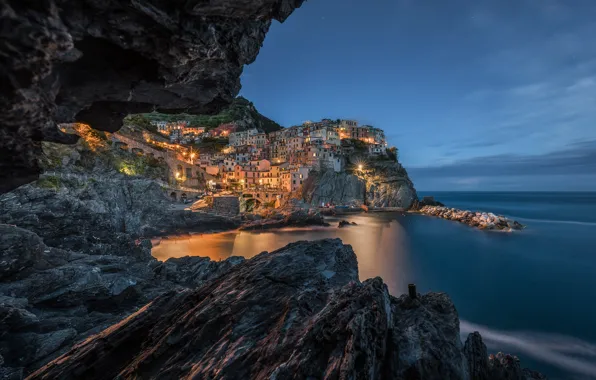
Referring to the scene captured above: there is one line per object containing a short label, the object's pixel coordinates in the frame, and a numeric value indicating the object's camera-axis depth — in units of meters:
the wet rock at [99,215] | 18.02
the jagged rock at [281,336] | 5.06
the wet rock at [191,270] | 18.61
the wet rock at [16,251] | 11.52
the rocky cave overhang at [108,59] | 3.79
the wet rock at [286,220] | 53.22
